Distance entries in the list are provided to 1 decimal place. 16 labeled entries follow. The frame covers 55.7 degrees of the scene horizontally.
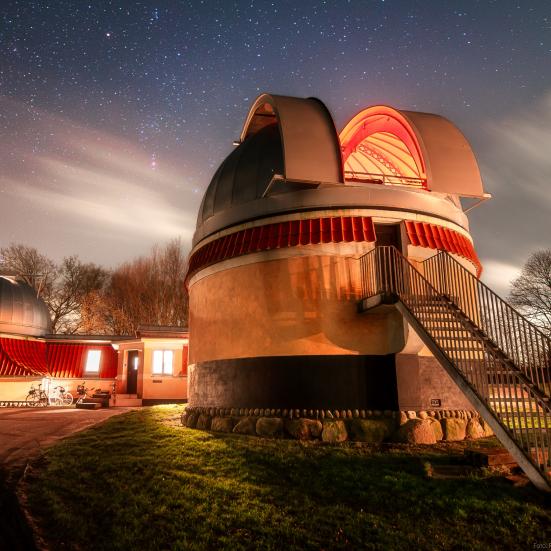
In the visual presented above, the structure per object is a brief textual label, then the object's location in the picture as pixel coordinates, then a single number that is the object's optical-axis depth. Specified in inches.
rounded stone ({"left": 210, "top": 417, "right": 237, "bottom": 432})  465.1
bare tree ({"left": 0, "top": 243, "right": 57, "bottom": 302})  1710.1
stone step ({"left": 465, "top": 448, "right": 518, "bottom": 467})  310.0
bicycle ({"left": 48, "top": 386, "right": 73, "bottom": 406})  1061.9
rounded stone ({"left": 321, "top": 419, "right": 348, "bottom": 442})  402.3
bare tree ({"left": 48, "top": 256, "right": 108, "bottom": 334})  1766.7
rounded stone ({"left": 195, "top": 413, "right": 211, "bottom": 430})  496.2
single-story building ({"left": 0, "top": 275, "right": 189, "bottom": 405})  1002.1
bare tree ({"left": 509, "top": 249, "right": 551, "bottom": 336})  1349.7
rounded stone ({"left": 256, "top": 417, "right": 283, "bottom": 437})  425.1
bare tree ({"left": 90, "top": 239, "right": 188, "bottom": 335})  1723.7
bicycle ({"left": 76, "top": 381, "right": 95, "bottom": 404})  1103.7
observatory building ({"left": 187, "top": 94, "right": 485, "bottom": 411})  430.9
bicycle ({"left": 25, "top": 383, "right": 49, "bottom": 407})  1056.8
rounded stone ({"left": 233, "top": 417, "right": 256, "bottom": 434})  442.9
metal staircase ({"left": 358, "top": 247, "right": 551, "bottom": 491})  276.4
